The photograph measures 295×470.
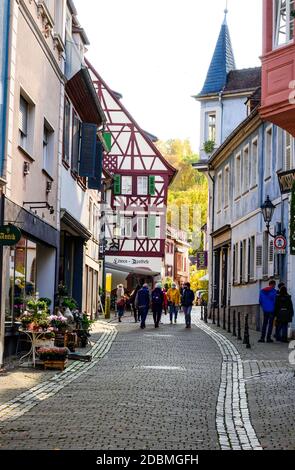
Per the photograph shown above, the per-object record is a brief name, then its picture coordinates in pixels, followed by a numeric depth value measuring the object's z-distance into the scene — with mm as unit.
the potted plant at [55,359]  17234
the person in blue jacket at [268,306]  25312
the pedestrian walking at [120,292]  44169
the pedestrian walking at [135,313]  38625
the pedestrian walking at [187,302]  33250
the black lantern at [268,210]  26484
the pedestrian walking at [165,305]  47775
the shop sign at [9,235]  15922
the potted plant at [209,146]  47938
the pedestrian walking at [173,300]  37156
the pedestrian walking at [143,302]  32938
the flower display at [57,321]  19136
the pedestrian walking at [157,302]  33531
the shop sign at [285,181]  24344
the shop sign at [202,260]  57812
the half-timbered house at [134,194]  60312
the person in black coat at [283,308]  24938
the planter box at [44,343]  18125
